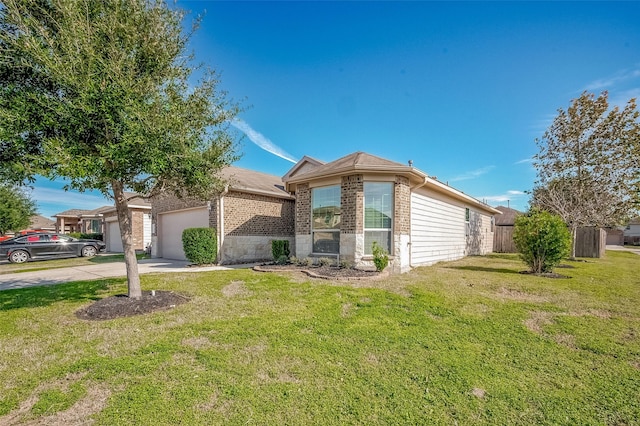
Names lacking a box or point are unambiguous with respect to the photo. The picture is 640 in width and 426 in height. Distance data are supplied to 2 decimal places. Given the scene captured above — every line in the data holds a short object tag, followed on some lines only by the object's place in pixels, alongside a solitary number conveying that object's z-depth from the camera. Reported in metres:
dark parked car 13.34
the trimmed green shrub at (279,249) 10.79
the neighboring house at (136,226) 17.45
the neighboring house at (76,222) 26.40
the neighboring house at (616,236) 41.81
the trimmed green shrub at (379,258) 8.33
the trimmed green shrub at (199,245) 10.88
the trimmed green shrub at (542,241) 9.27
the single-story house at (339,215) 9.03
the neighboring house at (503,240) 21.08
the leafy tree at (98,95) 4.04
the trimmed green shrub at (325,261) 9.29
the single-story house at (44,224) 46.53
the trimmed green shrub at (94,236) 22.50
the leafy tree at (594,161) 14.91
